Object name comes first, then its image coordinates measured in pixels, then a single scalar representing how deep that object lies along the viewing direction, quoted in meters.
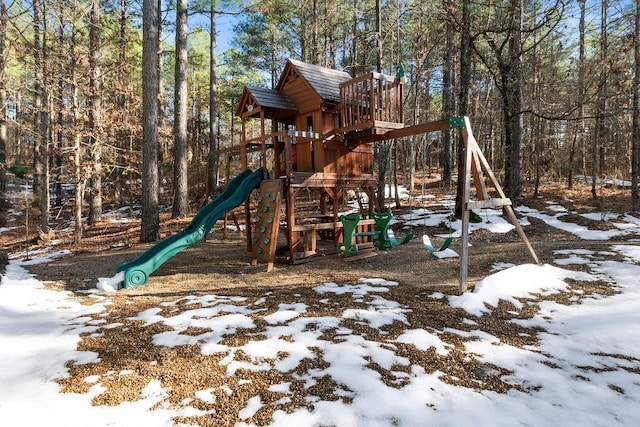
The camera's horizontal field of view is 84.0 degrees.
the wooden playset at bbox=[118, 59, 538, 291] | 6.53
